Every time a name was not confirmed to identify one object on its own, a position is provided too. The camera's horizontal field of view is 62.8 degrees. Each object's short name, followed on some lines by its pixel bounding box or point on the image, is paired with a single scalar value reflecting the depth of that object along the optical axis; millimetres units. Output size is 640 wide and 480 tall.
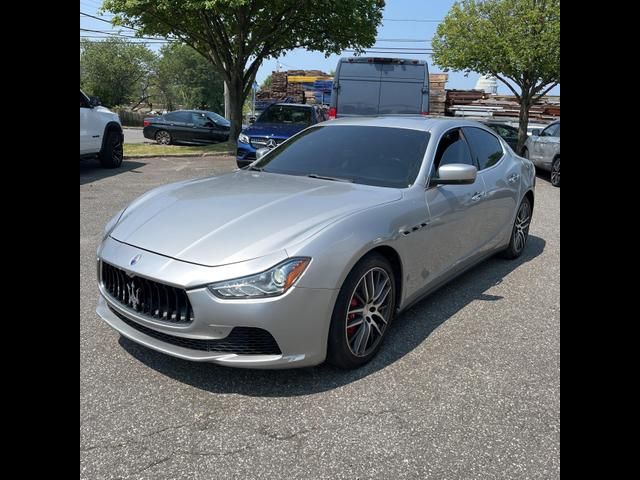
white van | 12203
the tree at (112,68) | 52500
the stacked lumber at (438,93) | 24812
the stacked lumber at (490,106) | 27297
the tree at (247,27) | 15648
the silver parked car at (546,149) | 11781
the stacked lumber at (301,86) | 29828
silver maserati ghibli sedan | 2627
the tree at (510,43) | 16969
